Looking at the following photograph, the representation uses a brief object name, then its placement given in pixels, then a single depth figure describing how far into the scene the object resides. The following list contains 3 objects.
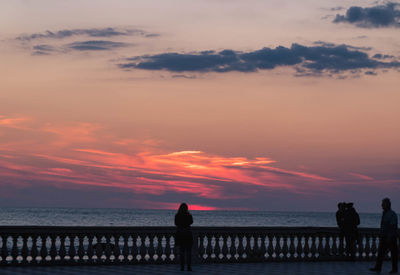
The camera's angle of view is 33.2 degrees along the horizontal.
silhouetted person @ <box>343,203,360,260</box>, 22.53
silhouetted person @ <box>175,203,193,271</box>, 19.28
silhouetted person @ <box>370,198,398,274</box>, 18.83
